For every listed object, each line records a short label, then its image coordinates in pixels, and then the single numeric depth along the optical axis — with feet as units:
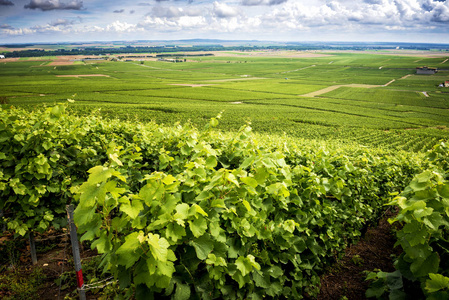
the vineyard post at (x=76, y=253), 12.56
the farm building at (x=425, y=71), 448.65
